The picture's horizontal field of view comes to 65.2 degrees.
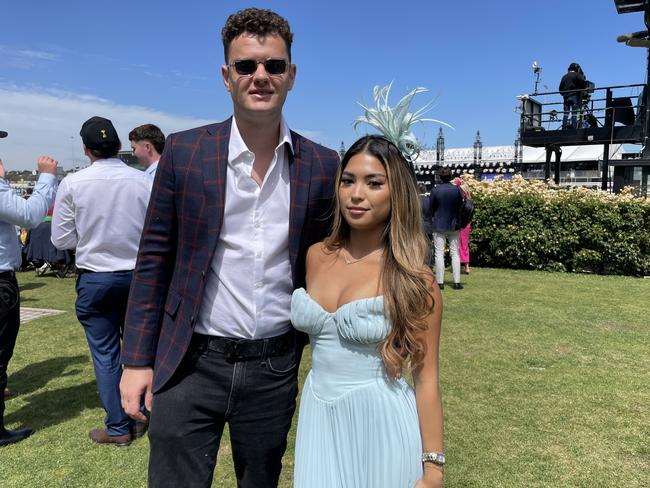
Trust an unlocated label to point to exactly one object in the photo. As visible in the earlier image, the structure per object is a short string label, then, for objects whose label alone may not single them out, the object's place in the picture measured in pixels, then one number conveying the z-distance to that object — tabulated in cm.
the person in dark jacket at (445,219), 881
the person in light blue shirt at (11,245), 338
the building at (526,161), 2934
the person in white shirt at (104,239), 348
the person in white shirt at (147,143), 464
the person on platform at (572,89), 1499
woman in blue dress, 172
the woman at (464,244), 1055
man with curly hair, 182
